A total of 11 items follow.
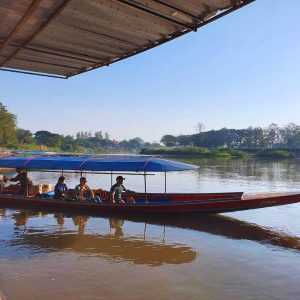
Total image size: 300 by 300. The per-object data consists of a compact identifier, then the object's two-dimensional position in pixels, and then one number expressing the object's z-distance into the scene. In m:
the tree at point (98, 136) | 190.30
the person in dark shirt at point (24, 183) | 14.84
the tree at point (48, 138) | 105.62
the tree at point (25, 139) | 81.12
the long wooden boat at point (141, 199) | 11.75
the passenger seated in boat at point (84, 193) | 13.44
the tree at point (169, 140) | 144.75
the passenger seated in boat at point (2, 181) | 15.82
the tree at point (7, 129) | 57.01
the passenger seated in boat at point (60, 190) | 13.90
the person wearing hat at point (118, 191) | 13.16
